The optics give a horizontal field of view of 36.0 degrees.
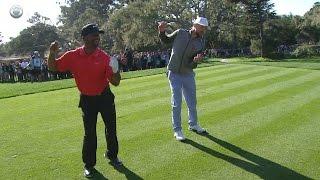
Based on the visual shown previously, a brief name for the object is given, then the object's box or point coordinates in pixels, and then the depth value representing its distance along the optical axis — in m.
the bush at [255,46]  58.03
